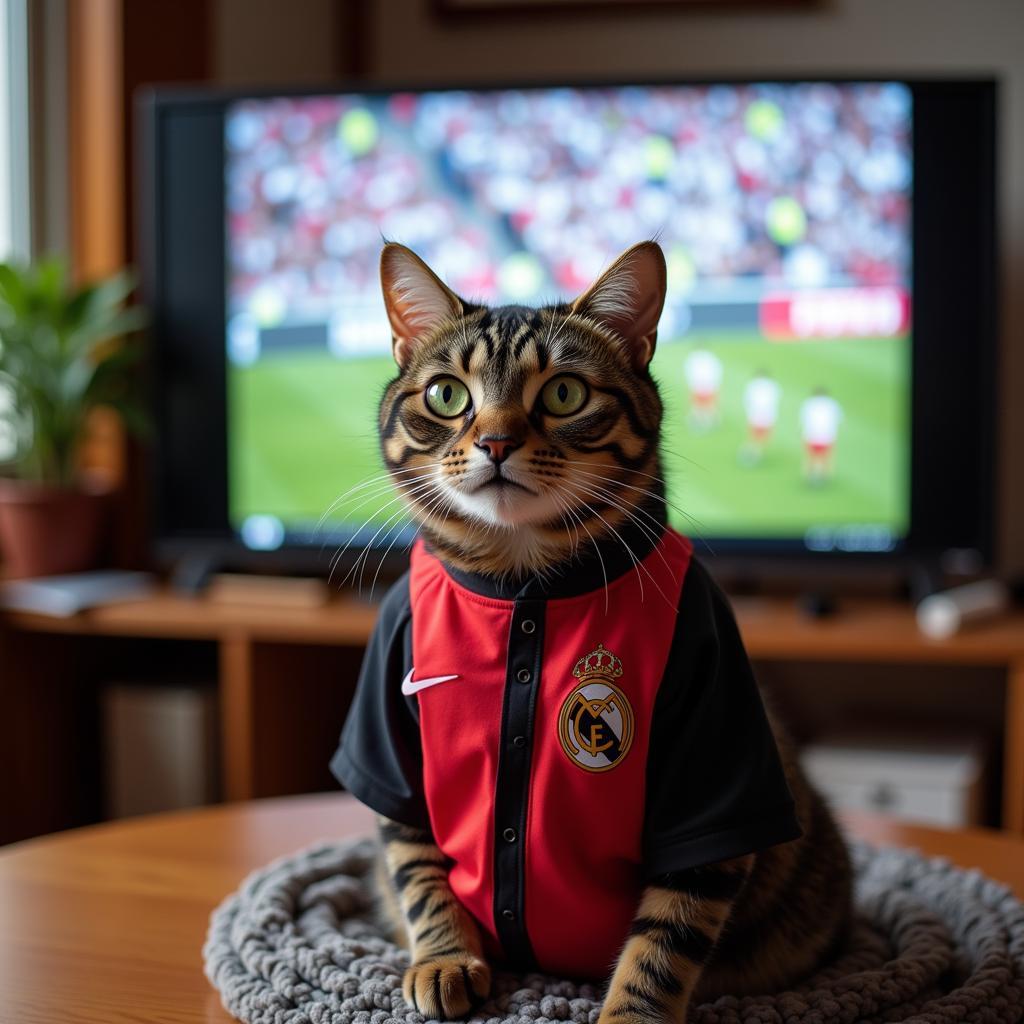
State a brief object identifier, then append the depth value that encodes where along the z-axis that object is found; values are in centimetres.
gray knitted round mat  73
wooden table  79
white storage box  173
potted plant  188
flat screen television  184
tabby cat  73
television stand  171
